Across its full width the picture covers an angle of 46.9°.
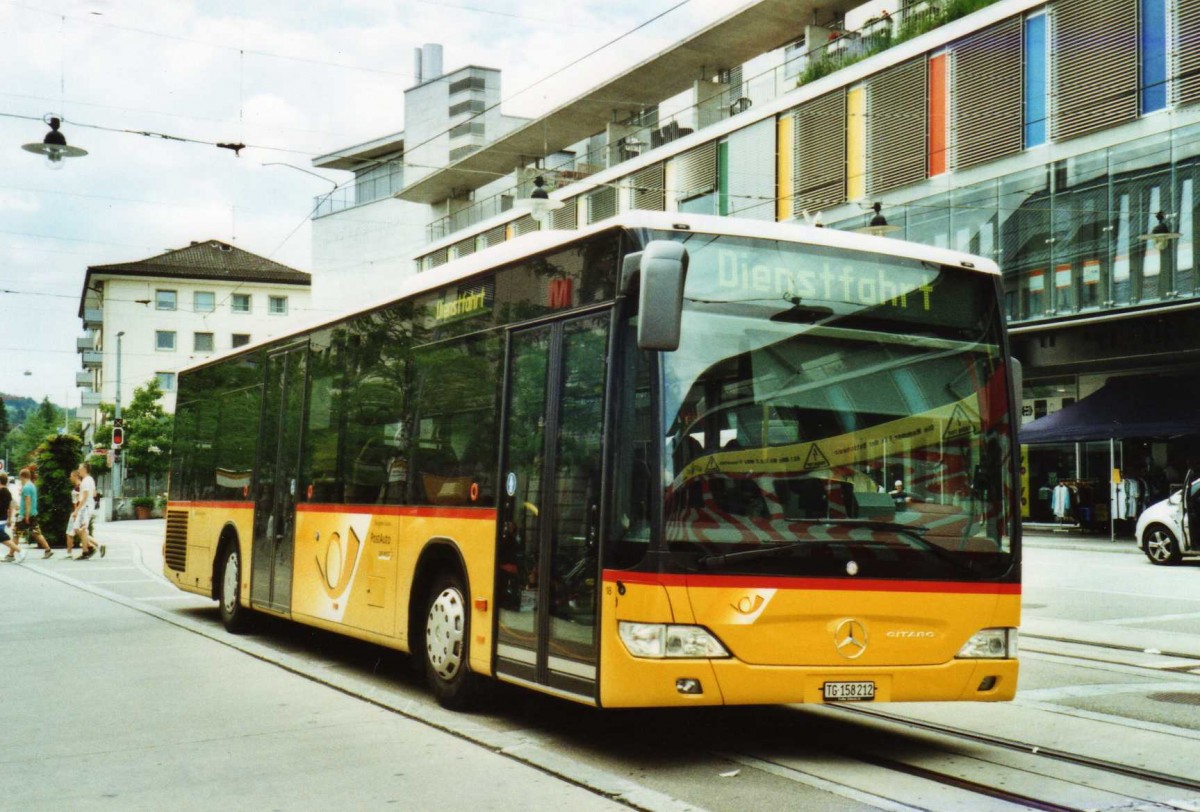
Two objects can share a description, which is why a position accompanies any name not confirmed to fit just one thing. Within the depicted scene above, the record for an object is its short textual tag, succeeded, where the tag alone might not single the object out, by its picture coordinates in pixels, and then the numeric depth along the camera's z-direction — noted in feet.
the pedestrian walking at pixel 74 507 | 89.25
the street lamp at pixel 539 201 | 80.79
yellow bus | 22.00
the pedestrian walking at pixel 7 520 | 84.12
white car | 74.18
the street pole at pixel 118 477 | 220.80
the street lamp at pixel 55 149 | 64.80
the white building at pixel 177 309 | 297.12
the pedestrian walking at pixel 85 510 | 88.53
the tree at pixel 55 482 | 101.65
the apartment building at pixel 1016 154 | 87.92
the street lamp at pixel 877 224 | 75.77
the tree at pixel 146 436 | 218.79
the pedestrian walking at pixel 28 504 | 90.38
